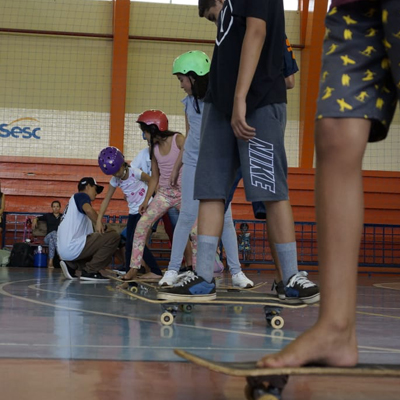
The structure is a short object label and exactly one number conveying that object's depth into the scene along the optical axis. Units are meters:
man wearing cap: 6.68
